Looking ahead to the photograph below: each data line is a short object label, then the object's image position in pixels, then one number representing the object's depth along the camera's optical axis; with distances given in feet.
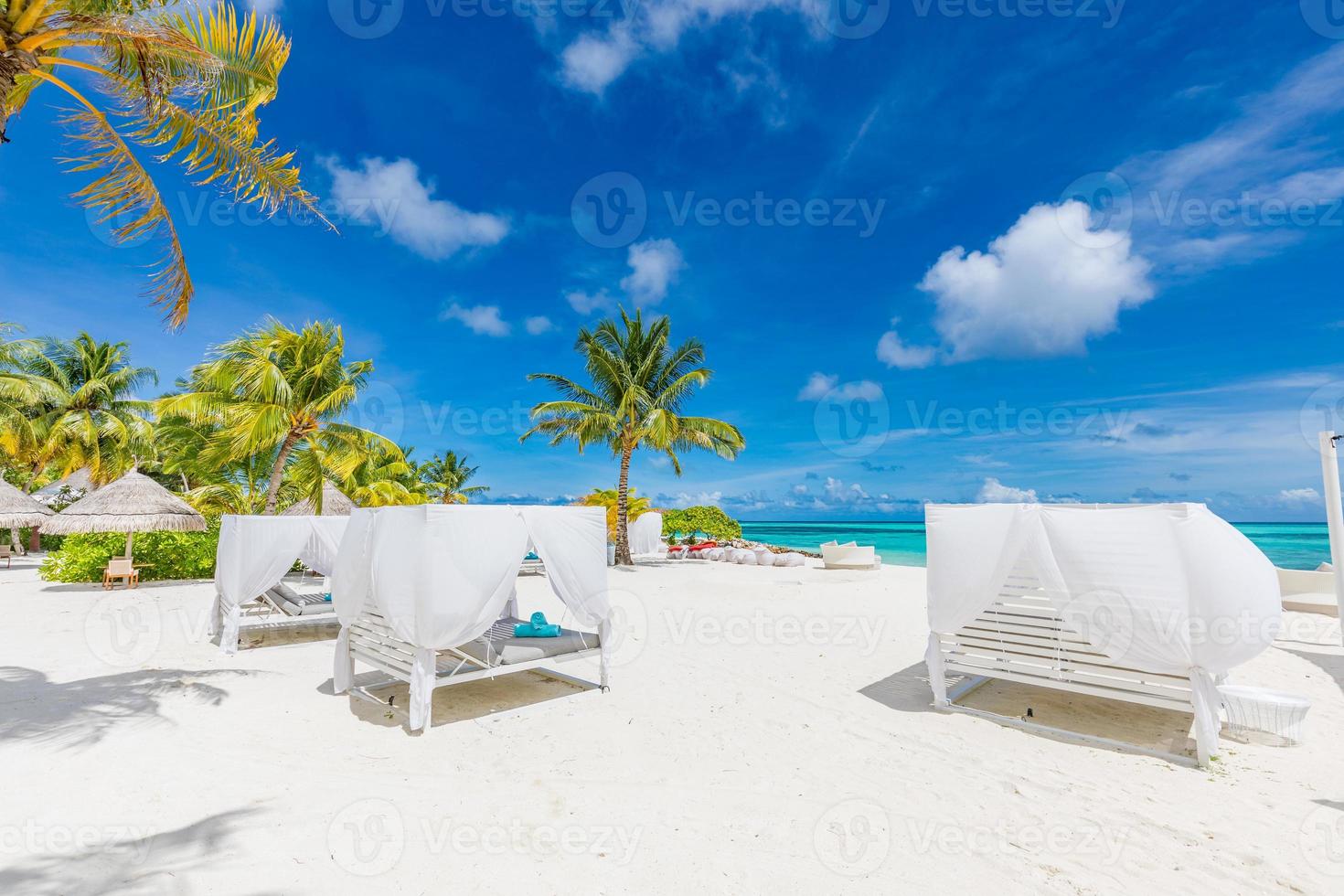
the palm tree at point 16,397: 56.59
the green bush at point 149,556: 43.65
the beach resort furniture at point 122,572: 42.29
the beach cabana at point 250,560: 25.17
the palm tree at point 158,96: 13.78
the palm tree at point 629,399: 59.31
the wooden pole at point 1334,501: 19.42
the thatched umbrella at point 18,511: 51.39
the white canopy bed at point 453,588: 15.93
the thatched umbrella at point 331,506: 49.32
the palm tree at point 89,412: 66.93
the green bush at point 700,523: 109.70
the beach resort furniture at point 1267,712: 14.33
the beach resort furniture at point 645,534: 78.07
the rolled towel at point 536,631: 20.54
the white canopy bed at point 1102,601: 13.21
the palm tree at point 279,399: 42.52
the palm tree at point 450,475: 123.13
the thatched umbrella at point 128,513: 40.32
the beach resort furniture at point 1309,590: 31.58
